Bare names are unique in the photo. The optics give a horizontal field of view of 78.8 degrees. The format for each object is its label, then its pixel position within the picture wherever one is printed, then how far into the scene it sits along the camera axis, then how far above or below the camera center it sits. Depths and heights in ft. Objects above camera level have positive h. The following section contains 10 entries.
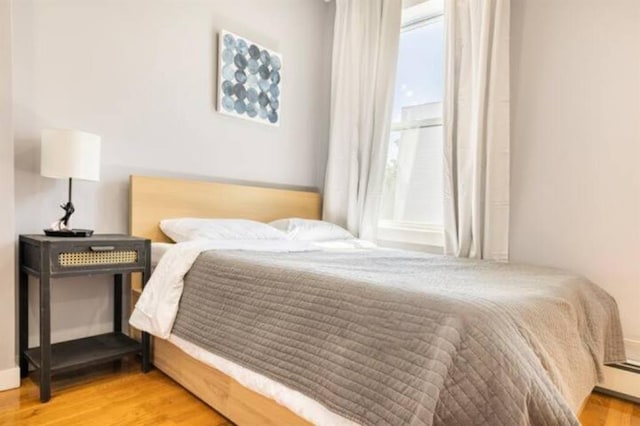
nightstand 5.35 -1.32
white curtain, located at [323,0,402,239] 9.59 +2.20
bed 2.99 -1.36
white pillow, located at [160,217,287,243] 7.11 -0.79
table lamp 5.82 +0.39
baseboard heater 6.21 -2.88
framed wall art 8.71 +2.58
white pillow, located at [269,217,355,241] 8.52 -0.85
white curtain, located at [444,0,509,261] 7.50 +1.39
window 9.29 +1.45
